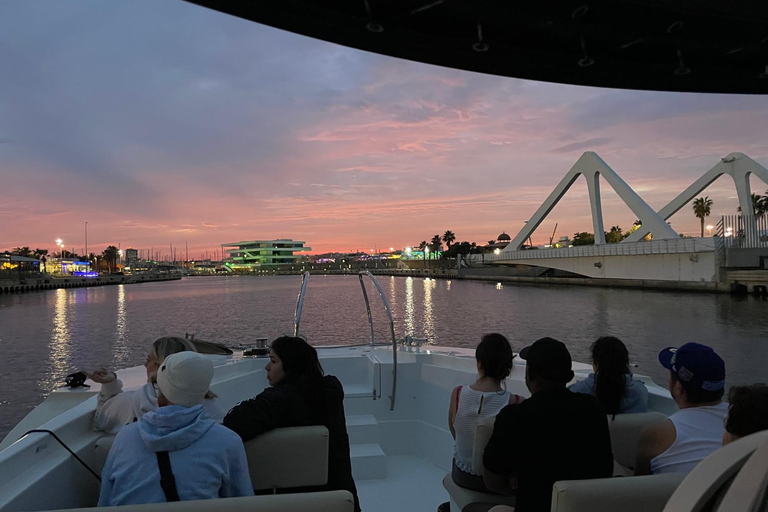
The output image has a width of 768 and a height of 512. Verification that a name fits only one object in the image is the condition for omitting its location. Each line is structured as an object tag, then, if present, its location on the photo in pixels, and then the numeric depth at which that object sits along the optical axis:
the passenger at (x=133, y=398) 2.11
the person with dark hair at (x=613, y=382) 2.29
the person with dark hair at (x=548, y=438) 1.64
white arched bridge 35.09
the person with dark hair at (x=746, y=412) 1.31
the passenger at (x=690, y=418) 1.65
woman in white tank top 2.21
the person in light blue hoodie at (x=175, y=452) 1.45
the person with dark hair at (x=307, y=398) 2.02
